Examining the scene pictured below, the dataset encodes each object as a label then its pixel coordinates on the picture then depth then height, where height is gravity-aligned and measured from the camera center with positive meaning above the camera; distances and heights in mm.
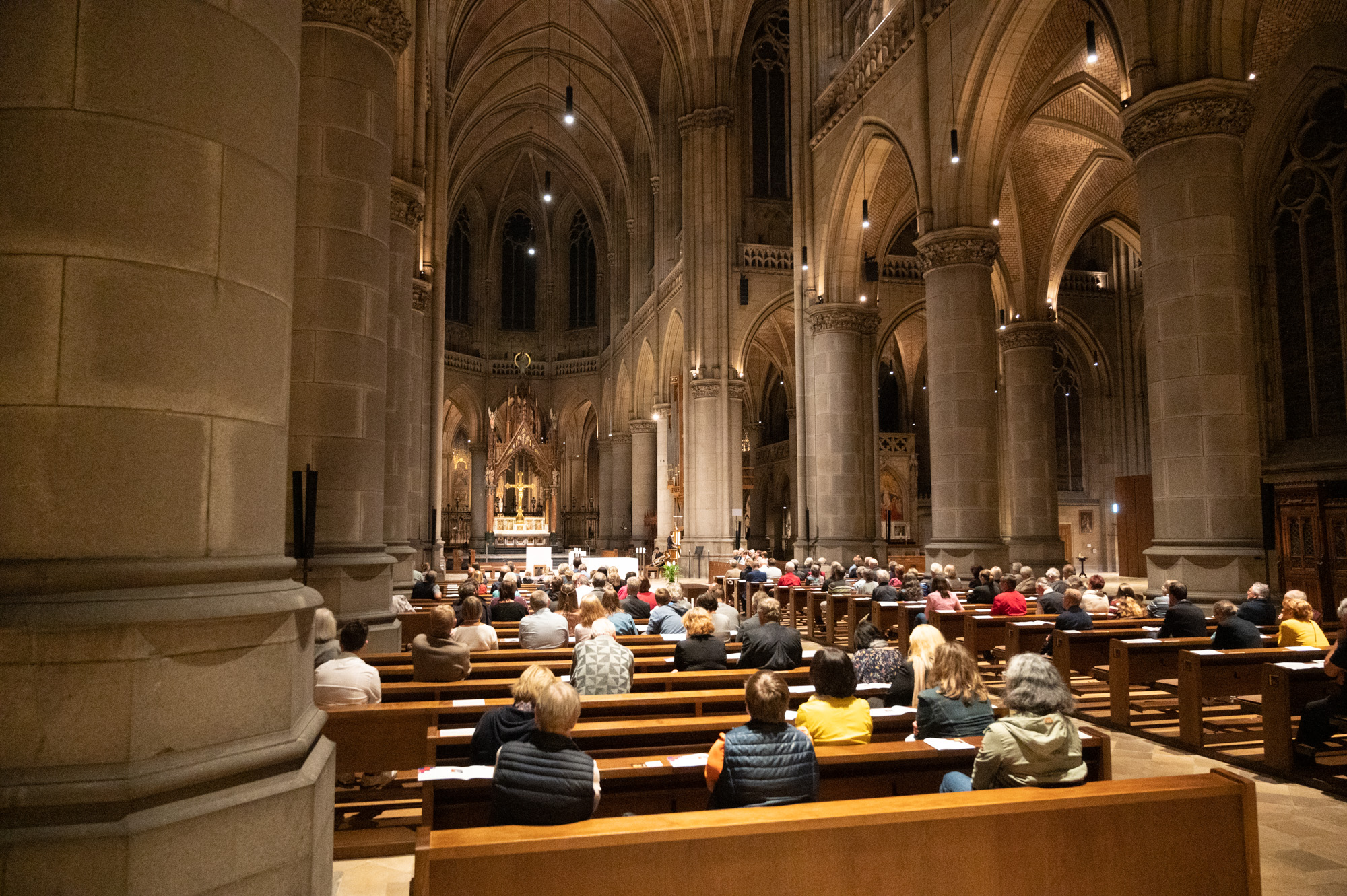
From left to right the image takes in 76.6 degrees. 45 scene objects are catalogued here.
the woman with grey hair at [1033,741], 3252 -814
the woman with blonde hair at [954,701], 4230 -861
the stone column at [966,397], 14680 +2261
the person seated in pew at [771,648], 6156 -862
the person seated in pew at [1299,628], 7109 -847
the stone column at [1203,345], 9305 +2031
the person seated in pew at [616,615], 8180 -816
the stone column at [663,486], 30594 +1664
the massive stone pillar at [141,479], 2469 +170
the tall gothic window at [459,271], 44094 +13450
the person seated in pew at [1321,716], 5645 -1290
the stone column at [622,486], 40094 +2106
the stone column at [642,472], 36969 +2571
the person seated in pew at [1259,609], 8078 -765
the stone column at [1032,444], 19000 +1953
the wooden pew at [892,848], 2523 -998
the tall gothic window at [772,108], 28016 +13993
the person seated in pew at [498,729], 3967 -925
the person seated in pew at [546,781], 2865 -851
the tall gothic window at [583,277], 45281 +13445
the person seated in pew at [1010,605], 10133 -902
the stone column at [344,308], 7145 +1919
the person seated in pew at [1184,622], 7844 -866
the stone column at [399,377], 11469 +2127
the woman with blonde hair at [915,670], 5168 -883
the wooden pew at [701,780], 3707 -1120
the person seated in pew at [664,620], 8672 -924
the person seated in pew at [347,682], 5059 -897
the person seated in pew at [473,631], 7379 -877
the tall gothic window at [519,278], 45812 +13597
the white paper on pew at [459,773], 3574 -1032
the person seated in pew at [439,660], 5891 -890
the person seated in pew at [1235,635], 7070 -892
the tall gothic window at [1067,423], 28609 +3543
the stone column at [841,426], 19547 +2399
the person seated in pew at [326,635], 5516 -674
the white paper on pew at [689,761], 3793 -1045
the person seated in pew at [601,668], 5551 -904
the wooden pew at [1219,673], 6562 -1135
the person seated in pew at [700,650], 6277 -888
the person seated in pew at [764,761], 3203 -879
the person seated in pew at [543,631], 7602 -895
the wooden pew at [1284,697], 5992 -1206
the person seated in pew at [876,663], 5609 -891
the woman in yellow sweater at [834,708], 4012 -852
